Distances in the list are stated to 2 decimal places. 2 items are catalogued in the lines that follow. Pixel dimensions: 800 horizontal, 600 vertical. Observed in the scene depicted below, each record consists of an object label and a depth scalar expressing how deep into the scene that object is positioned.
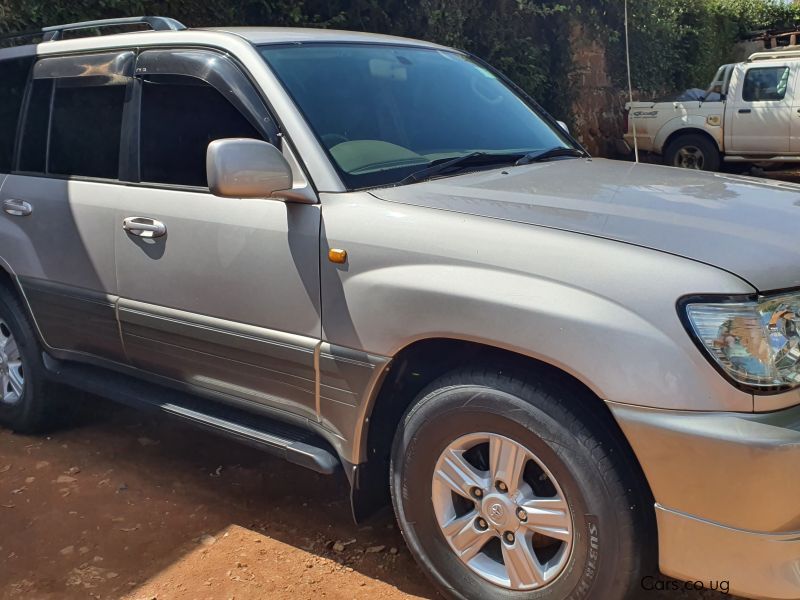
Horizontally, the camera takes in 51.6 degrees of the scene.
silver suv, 2.16
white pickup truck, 12.85
